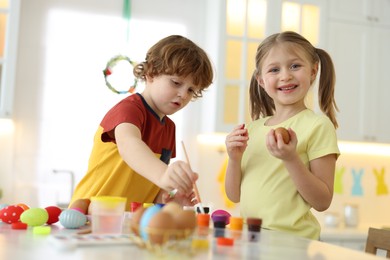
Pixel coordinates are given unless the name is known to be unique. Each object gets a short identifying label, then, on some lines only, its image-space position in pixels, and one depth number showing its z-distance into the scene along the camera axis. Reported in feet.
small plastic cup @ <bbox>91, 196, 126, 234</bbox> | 2.91
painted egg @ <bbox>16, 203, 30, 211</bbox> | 3.61
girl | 4.06
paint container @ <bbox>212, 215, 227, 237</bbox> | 3.26
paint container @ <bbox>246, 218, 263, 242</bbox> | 3.20
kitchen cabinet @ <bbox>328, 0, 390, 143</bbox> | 11.40
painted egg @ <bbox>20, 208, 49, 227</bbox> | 3.28
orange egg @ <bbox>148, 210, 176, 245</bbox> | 2.36
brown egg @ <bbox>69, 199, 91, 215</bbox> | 3.89
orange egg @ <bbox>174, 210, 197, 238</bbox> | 2.46
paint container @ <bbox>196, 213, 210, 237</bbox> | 3.32
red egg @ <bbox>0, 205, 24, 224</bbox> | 3.43
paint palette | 2.49
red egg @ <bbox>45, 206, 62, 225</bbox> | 3.45
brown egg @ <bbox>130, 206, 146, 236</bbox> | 2.57
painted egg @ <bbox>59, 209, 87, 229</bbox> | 3.21
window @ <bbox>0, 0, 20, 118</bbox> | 9.10
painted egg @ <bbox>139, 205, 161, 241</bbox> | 2.42
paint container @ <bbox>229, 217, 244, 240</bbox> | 3.31
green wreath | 10.05
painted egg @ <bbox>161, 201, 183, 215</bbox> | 2.52
